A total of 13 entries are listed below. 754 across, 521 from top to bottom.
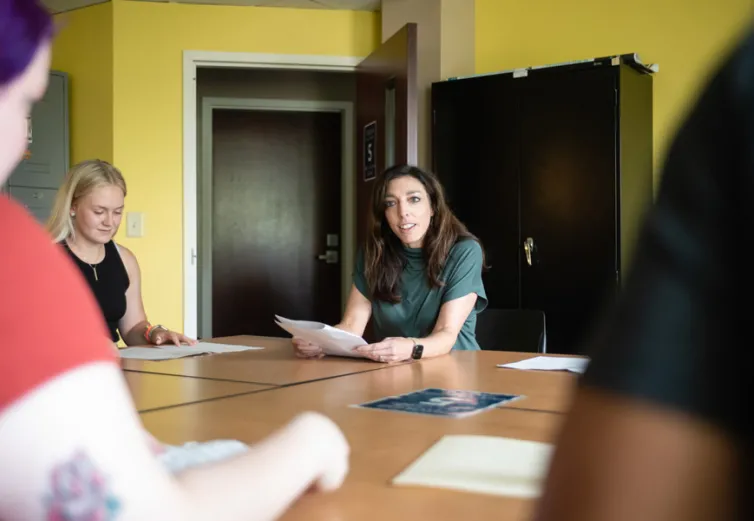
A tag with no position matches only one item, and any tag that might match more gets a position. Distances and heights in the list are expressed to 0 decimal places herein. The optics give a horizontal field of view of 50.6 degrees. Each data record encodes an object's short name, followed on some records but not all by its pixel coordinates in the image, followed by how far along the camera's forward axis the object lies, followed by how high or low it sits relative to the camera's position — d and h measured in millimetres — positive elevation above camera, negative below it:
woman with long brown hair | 2607 -62
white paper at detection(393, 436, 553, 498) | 887 -263
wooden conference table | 847 -278
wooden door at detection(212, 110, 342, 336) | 6160 +284
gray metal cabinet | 4680 +565
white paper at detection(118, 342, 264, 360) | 2172 -291
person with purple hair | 529 -91
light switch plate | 4746 +152
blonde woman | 2756 +51
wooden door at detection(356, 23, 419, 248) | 4080 +775
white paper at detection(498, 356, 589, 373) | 1899 -283
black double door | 3834 +323
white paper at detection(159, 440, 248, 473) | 844 -225
